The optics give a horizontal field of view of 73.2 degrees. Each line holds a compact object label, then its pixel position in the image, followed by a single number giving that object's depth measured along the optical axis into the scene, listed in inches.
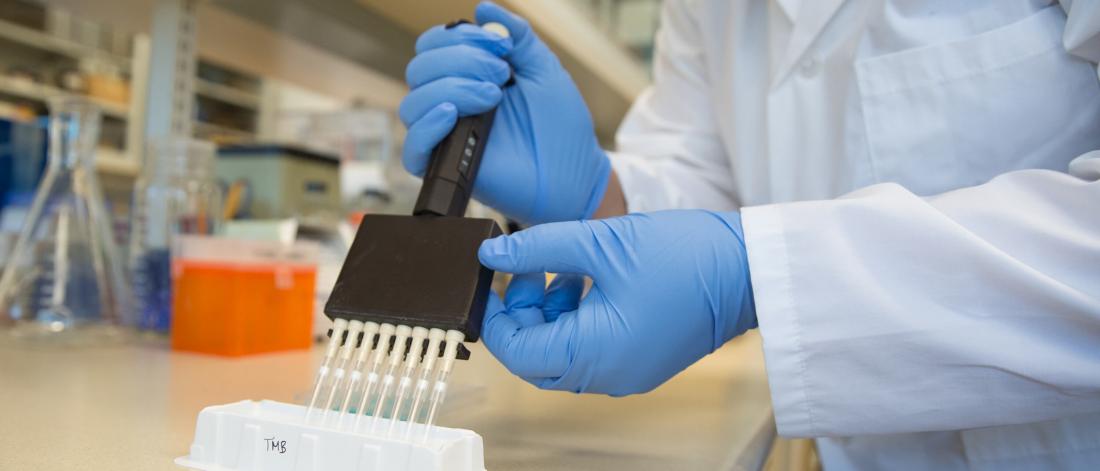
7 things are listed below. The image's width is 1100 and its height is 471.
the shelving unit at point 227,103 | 224.8
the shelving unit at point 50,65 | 167.5
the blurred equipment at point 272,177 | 56.3
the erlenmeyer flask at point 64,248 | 40.7
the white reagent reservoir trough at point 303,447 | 16.5
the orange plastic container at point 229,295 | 37.4
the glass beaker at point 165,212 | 42.7
